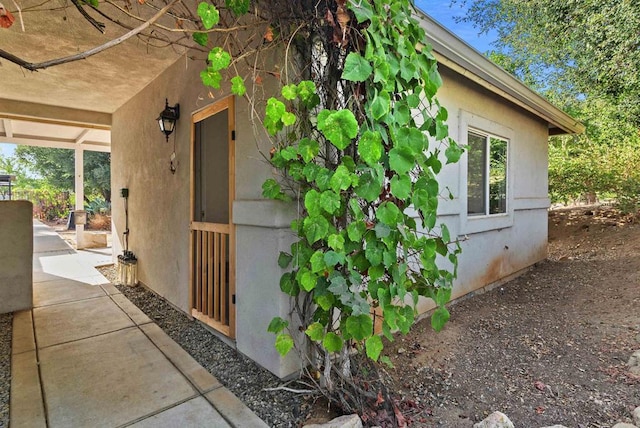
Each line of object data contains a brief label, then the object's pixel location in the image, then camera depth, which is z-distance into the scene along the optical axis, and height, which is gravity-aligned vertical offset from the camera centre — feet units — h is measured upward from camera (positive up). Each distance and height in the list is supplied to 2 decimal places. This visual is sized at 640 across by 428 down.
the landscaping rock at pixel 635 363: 7.91 -3.79
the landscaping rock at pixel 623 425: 5.98 -3.90
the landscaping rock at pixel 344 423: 5.80 -3.79
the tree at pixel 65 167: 48.37 +6.17
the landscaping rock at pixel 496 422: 5.90 -3.81
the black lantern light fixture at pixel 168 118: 12.00 +3.12
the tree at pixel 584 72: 20.49 +9.73
